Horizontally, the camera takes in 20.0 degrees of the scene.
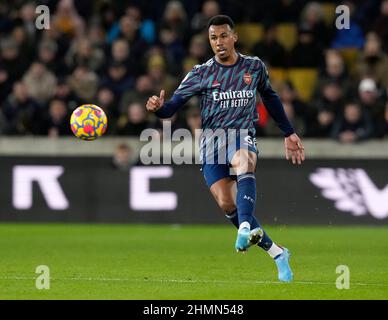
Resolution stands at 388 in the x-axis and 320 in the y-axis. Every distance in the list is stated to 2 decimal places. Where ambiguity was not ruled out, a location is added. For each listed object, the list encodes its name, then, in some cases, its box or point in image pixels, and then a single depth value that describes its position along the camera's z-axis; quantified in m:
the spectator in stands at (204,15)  20.00
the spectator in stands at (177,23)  20.22
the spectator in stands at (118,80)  19.31
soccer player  10.34
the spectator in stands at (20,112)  18.89
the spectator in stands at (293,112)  18.80
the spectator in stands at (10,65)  19.62
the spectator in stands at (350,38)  20.45
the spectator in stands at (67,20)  20.36
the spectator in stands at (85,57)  19.53
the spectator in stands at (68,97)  18.81
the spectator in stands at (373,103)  18.75
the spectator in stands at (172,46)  19.89
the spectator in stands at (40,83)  19.30
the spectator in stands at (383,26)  20.39
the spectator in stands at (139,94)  18.94
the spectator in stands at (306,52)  20.02
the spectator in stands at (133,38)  19.73
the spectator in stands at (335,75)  19.23
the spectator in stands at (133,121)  18.55
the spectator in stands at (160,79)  19.12
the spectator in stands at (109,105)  18.78
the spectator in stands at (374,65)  19.53
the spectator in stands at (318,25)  20.19
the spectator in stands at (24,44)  19.80
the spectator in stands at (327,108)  18.89
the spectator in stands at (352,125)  18.58
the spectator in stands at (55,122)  18.75
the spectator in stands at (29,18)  20.18
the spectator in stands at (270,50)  19.83
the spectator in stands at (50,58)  19.55
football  11.60
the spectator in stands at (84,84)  18.98
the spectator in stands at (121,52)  19.39
